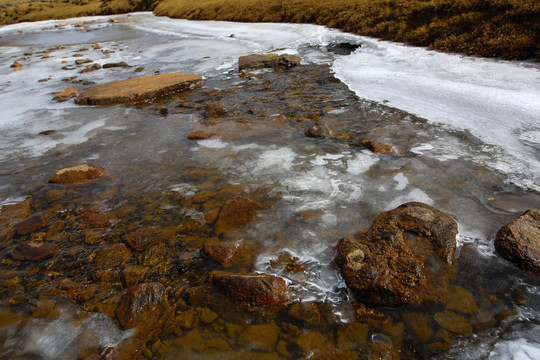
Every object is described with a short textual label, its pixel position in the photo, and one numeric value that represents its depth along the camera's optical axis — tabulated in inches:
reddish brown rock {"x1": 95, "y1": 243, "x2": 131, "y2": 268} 103.4
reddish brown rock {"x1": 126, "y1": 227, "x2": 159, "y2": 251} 109.9
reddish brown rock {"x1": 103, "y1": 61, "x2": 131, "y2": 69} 385.1
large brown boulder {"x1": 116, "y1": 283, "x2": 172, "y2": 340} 82.3
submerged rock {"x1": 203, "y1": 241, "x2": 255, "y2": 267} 102.0
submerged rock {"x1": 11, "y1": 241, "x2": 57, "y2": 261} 108.0
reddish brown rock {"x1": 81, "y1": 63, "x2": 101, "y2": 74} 374.0
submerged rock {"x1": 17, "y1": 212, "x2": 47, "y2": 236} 121.4
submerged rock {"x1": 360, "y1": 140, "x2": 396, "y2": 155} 156.5
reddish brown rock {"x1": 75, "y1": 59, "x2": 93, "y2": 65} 419.0
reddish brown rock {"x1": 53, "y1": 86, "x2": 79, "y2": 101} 276.9
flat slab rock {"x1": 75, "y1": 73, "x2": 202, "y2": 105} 263.3
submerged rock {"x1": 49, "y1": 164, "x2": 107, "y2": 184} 152.5
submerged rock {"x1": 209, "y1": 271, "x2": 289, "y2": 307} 86.8
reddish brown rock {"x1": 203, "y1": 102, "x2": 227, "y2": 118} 223.6
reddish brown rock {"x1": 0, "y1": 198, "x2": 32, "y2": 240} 121.6
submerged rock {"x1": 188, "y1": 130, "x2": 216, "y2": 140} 187.5
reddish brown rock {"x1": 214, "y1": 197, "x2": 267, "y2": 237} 116.9
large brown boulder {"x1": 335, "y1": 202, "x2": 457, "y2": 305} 86.0
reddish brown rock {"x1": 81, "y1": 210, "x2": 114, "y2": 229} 121.3
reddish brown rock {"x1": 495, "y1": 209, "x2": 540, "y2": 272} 90.7
